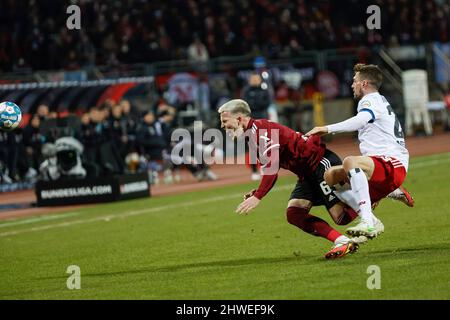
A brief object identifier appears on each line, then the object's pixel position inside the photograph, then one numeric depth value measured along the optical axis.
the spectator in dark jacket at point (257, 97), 21.72
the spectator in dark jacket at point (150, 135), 22.95
